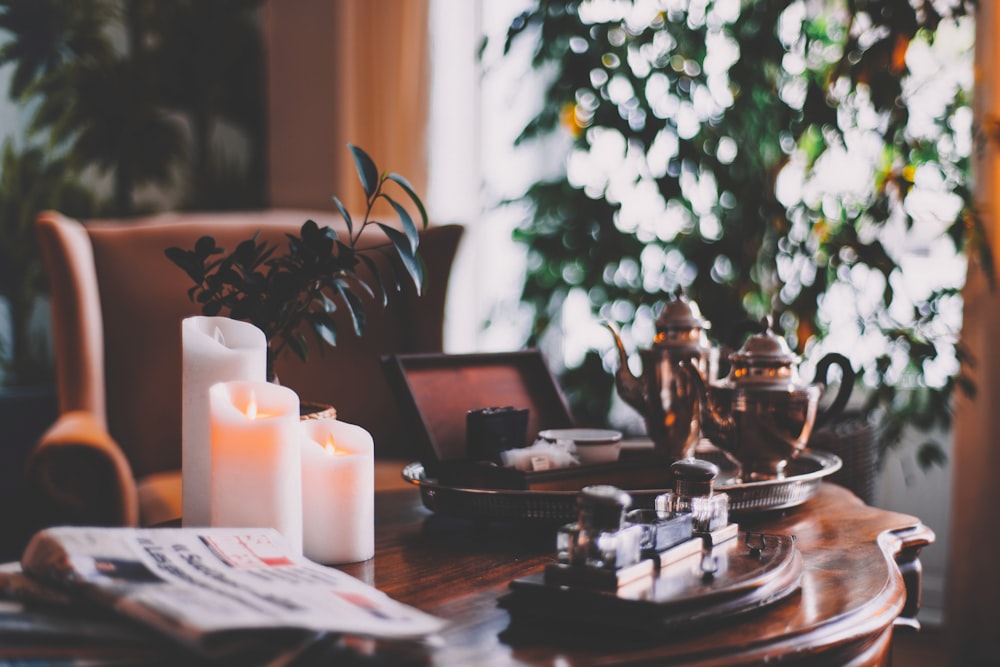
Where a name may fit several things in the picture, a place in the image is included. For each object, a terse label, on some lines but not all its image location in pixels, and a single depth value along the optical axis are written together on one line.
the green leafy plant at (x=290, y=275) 1.10
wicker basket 2.03
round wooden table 0.72
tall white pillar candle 0.99
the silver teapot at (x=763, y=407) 1.19
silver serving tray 1.06
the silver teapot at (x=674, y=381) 1.28
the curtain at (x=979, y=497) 2.37
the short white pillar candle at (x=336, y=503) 0.96
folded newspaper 0.64
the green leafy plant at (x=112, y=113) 2.82
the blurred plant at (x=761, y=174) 2.16
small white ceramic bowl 1.18
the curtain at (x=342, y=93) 3.11
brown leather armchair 1.97
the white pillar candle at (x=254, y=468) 0.89
